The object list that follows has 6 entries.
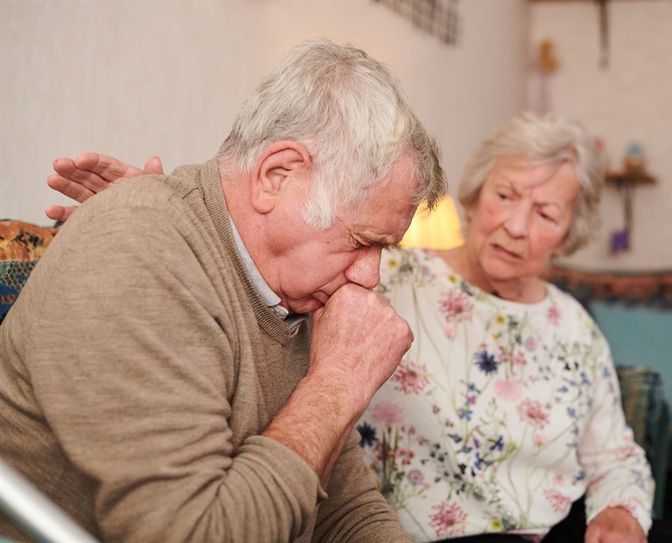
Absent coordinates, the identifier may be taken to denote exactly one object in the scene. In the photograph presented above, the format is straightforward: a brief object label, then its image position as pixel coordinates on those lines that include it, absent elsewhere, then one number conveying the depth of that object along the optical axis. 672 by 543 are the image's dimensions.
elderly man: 0.80
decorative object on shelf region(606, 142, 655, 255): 4.64
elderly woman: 1.63
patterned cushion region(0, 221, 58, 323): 1.08
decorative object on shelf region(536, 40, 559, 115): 4.90
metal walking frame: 0.55
